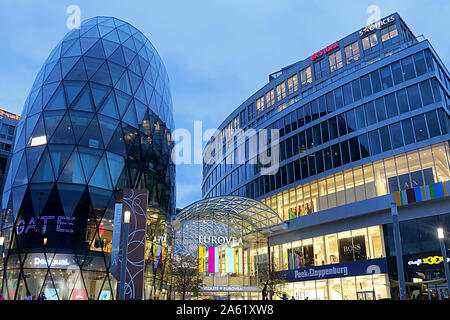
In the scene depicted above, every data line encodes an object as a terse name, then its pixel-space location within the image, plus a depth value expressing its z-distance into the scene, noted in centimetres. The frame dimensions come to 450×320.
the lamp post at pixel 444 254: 1839
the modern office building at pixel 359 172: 3334
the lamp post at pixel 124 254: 1572
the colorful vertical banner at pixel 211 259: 4490
